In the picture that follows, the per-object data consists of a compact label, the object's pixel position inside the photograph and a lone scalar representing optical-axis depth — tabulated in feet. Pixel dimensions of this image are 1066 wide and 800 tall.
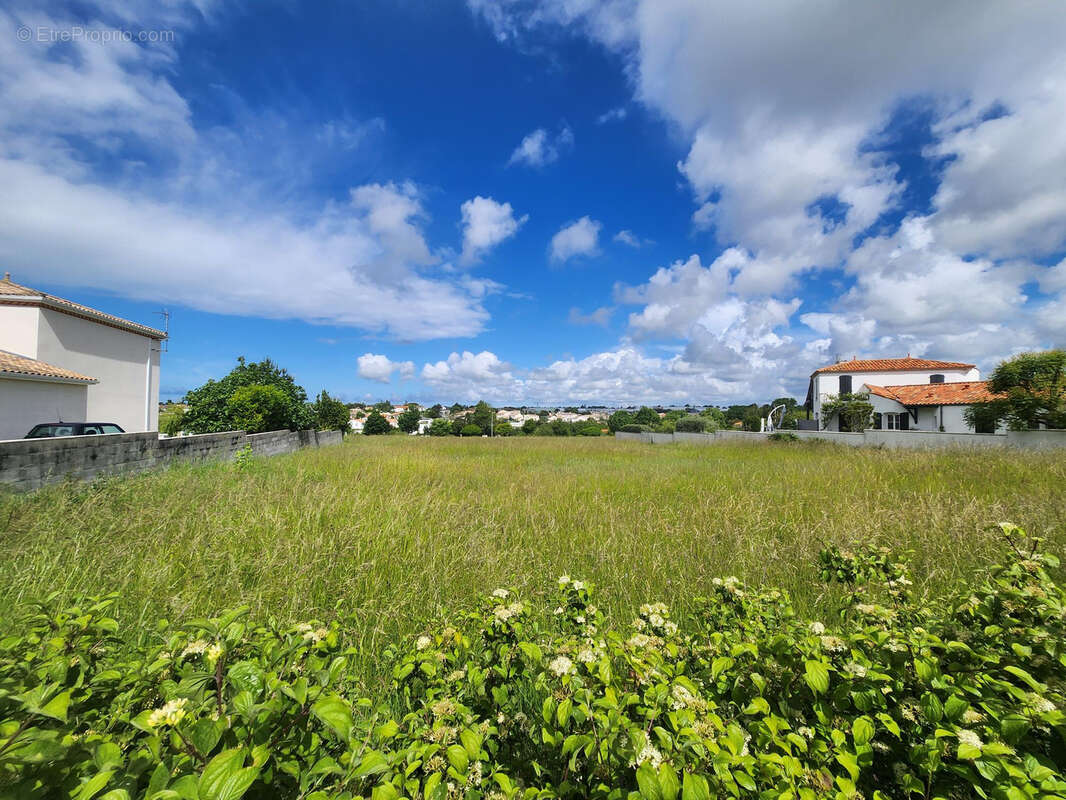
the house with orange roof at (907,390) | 78.12
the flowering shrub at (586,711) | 2.39
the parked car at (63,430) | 29.73
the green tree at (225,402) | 51.80
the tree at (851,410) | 82.69
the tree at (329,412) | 84.07
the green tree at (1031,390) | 44.45
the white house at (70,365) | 35.66
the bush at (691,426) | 95.61
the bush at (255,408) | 47.65
